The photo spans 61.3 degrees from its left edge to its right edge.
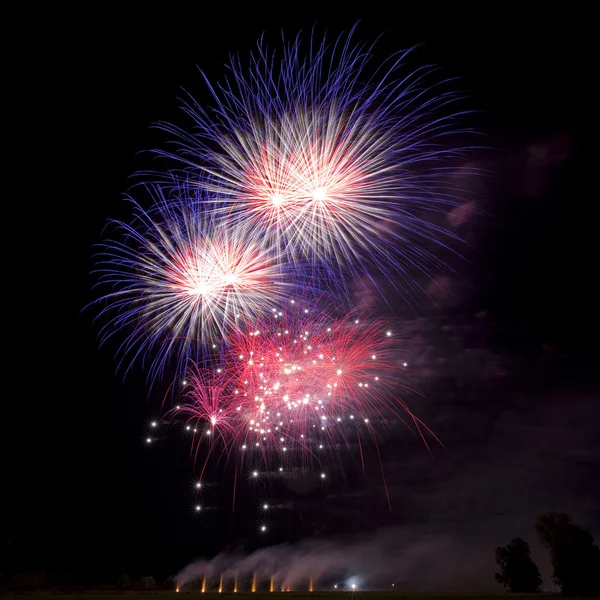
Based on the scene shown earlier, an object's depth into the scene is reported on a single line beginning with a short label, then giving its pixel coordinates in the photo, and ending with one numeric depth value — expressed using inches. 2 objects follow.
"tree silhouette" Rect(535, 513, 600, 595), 1630.2
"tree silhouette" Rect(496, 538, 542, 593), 1919.3
